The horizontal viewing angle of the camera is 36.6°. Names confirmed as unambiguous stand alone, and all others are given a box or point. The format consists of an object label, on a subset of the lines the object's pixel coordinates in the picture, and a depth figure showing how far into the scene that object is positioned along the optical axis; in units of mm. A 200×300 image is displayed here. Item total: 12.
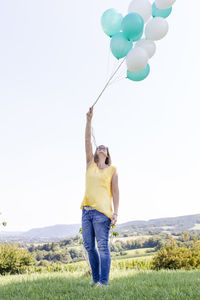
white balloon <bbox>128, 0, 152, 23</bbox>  3566
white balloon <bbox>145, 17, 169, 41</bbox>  3469
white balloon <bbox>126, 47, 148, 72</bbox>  3230
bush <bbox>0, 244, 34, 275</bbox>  6102
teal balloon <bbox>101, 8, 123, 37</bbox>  3593
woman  2893
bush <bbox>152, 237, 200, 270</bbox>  5887
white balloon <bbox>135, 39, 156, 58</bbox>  3477
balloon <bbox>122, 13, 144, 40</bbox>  3305
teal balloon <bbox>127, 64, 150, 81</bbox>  3520
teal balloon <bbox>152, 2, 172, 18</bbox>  3648
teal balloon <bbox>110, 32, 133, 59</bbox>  3404
